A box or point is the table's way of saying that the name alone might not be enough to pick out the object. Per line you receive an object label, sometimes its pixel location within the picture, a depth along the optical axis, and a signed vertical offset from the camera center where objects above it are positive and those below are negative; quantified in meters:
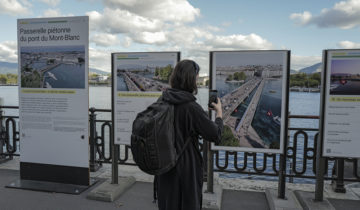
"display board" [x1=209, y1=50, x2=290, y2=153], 3.68 -0.06
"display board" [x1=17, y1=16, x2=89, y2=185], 4.32 -0.17
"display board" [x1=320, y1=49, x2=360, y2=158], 3.49 -0.14
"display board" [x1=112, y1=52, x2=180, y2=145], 4.10 +0.11
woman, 2.10 -0.34
